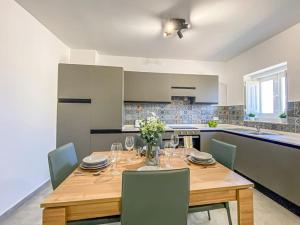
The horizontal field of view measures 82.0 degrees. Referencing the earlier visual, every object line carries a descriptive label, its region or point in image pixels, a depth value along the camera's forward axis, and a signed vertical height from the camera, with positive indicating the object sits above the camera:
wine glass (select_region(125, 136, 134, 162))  1.57 -0.25
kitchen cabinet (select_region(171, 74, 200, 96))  3.41 +0.64
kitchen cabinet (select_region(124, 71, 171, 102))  3.24 +0.56
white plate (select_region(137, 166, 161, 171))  1.25 -0.38
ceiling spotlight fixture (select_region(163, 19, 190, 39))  2.09 +1.12
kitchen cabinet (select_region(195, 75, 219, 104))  3.51 +0.56
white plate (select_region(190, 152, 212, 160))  1.47 -0.35
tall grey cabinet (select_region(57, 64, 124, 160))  2.86 +0.20
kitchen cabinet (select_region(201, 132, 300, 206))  1.84 -0.60
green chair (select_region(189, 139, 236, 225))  1.34 -0.39
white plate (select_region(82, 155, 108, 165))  1.36 -0.37
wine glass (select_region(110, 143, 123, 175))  1.49 -0.32
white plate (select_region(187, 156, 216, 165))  1.45 -0.39
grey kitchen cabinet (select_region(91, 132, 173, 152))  2.92 -0.41
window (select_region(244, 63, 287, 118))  2.70 +0.45
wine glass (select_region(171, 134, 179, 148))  1.57 -0.22
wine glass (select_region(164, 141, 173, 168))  1.52 -0.30
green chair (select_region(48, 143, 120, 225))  1.18 -0.43
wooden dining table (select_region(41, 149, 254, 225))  0.89 -0.43
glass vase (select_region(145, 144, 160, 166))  1.42 -0.31
